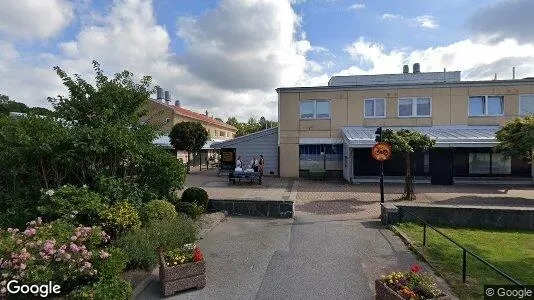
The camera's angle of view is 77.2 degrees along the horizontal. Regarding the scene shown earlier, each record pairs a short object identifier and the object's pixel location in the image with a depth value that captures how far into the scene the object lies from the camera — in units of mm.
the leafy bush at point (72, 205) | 7734
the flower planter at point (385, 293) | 4698
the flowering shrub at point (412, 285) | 4707
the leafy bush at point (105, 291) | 5090
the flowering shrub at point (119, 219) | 7781
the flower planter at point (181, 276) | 5797
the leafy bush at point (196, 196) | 11805
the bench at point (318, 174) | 22984
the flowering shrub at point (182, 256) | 6012
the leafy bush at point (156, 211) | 8875
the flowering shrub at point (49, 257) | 5152
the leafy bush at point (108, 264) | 5594
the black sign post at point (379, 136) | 13098
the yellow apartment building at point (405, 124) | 20984
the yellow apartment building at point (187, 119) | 36378
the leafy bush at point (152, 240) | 6824
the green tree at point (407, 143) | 14625
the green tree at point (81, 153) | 8719
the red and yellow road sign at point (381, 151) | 12688
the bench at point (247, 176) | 20625
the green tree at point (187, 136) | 27328
